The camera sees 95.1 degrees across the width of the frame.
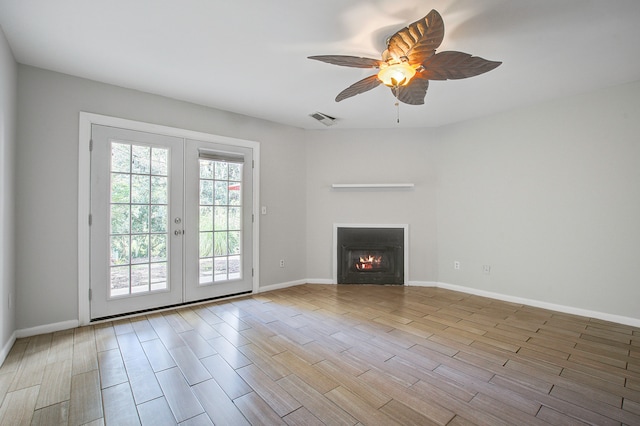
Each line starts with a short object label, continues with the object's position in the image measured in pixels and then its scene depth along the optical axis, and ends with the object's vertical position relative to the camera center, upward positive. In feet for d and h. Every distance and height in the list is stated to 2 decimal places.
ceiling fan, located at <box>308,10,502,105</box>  5.91 +3.58
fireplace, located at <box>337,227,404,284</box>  15.47 -2.20
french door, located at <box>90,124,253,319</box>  10.03 -0.28
